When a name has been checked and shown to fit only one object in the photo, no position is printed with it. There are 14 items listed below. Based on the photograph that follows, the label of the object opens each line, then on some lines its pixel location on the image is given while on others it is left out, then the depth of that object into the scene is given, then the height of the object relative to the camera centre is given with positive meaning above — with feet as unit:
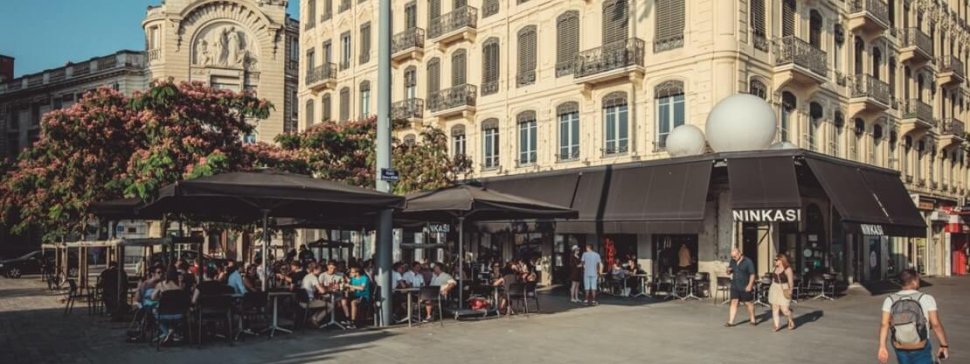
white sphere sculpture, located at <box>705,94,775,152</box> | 68.03 +7.13
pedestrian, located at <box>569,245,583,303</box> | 69.77 -6.18
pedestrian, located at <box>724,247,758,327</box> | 50.11 -4.78
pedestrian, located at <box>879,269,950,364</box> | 24.44 -3.71
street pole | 50.24 +5.94
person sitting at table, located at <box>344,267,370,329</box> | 49.11 -5.35
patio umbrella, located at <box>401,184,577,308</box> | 49.88 +0.03
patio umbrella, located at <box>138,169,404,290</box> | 40.47 +0.52
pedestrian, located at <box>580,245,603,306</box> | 66.72 -5.66
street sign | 49.78 +1.93
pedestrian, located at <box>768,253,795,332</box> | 48.60 -5.10
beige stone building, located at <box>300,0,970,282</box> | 78.64 +15.19
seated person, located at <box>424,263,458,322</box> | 55.88 -5.42
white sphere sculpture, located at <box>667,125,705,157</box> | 72.49 +5.92
